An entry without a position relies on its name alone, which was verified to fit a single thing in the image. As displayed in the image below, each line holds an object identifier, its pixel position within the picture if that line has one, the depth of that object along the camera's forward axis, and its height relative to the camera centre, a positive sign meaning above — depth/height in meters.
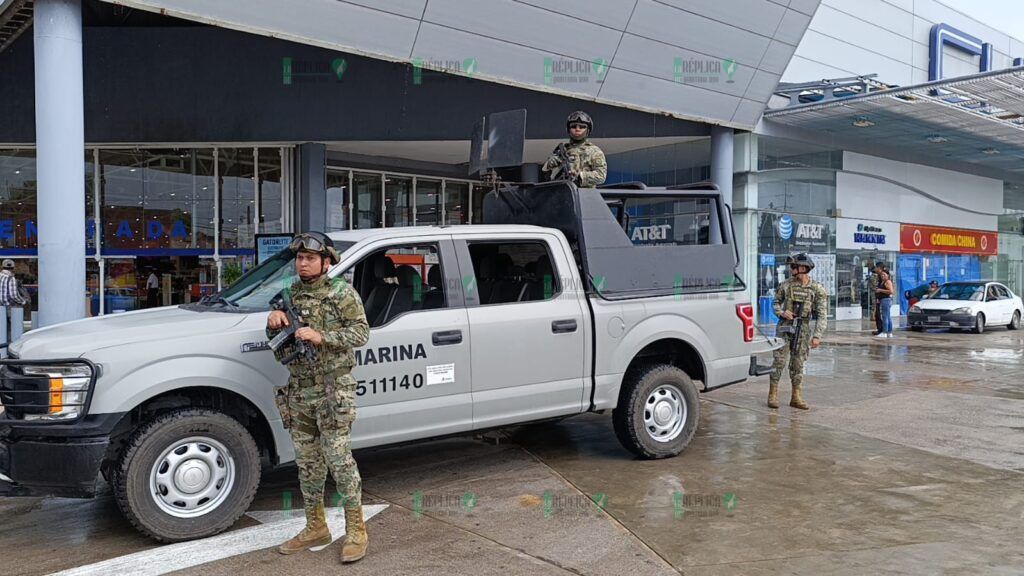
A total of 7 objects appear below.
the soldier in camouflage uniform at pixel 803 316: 9.00 -0.59
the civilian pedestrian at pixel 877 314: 18.58 -1.14
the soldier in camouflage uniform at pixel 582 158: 6.74 +0.99
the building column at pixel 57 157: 9.61 +1.41
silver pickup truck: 4.36 -0.61
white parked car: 19.66 -1.06
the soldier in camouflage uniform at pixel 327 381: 4.27 -0.63
